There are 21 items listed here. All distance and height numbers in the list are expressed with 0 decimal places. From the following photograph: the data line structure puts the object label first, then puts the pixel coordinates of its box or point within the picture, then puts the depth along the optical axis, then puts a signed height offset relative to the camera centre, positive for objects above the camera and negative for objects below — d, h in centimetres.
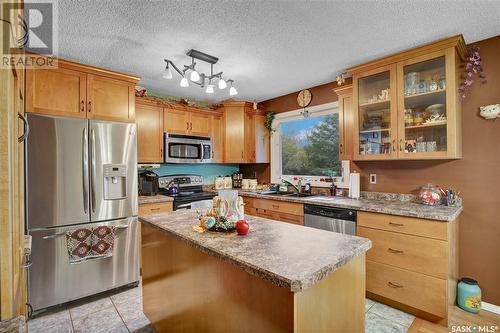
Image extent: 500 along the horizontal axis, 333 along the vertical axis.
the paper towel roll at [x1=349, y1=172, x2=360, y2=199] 300 -23
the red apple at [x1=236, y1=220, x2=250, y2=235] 146 -36
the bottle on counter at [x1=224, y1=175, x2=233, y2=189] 433 -28
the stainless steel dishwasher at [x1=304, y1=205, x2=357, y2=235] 254 -57
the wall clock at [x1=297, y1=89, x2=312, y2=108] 371 +103
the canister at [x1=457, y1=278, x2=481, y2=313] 221 -118
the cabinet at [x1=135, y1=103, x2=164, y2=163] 334 +47
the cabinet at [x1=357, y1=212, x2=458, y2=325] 202 -86
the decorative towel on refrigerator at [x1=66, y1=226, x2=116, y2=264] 238 -74
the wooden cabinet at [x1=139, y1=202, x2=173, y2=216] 299 -50
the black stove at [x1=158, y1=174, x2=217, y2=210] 335 -35
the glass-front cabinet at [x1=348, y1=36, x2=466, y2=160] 225 +61
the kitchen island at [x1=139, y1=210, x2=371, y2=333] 100 -55
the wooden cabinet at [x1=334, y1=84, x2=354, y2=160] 300 +53
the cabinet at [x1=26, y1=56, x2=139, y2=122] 235 +78
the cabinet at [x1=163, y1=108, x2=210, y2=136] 363 +68
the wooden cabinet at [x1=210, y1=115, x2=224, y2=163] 411 +47
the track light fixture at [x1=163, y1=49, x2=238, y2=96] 234 +108
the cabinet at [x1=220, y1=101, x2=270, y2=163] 414 +57
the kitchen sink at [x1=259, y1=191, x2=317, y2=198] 349 -41
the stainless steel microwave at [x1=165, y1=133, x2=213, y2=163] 359 +28
